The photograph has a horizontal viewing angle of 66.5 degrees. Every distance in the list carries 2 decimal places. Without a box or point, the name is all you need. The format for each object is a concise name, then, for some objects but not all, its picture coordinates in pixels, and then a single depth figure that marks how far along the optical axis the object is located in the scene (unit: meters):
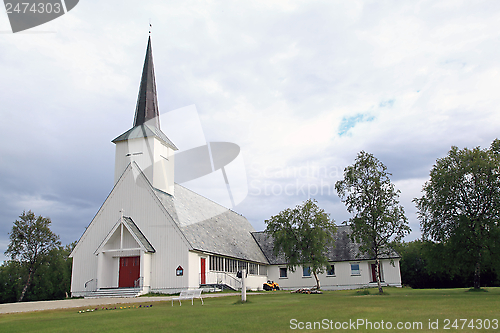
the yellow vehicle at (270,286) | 38.33
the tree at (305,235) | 33.97
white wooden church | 28.16
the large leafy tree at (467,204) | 24.56
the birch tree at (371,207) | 26.25
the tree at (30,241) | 48.56
